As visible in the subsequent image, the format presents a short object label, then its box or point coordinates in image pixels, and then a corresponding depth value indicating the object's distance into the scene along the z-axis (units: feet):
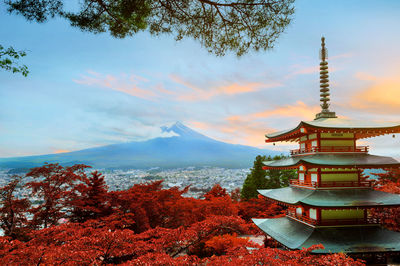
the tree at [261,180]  76.07
